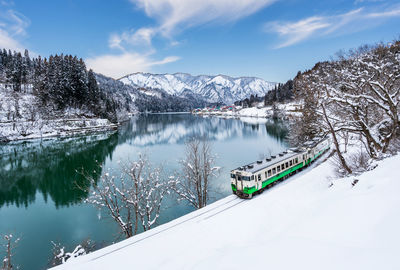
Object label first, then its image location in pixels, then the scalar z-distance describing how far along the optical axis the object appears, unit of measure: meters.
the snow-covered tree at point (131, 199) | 14.05
